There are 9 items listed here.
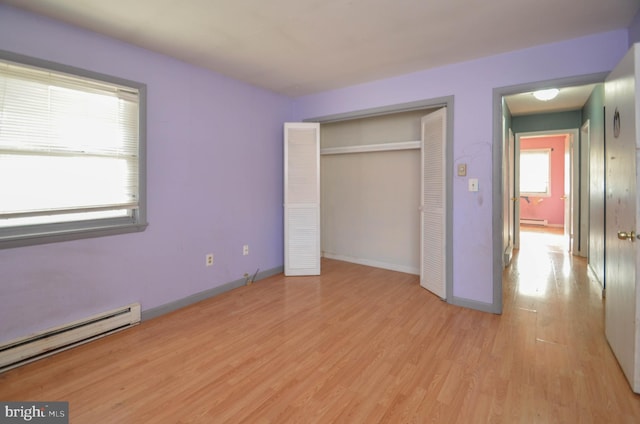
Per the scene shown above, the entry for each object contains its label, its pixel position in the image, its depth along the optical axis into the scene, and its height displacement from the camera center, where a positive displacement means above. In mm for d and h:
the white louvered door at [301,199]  3973 +197
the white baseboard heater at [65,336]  2021 -900
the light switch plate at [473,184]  2992 +302
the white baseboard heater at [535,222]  8352 -186
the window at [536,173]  8391 +1184
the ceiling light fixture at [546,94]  3875 +1545
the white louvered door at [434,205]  3227 +111
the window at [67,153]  2033 +445
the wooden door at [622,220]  1769 -29
